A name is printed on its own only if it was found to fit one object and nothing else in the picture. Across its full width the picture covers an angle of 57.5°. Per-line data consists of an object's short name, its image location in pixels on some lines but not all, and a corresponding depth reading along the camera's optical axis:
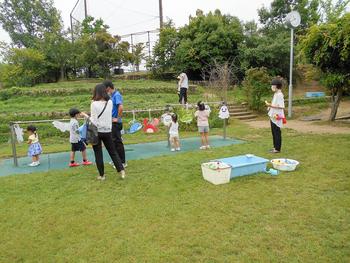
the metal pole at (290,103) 11.61
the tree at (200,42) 19.06
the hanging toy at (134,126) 8.54
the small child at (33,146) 5.91
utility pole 21.33
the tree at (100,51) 20.16
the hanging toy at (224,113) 7.92
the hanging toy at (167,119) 7.16
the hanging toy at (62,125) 5.85
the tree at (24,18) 32.62
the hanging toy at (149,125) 9.45
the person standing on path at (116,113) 5.20
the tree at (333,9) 9.00
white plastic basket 4.54
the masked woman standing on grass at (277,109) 6.19
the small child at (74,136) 5.73
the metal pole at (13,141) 5.95
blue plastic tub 4.83
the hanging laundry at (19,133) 5.96
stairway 12.43
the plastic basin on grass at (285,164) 5.11
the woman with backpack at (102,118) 4.59
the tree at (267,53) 17.95
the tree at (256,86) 12.92
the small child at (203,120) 6.96
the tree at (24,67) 20.56
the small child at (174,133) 6.99
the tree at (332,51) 8.72
